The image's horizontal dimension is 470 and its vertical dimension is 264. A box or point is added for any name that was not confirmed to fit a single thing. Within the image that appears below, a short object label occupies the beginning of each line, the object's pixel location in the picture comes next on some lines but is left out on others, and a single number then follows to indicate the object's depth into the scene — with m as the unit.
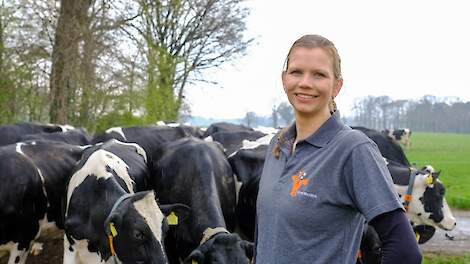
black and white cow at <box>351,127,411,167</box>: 9.70
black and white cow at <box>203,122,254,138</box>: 12.88
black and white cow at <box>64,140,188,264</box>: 4.59
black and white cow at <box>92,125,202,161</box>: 9.51
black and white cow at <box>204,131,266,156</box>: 9.52
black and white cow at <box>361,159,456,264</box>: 8.14
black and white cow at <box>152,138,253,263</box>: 4.61
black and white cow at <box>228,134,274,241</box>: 7.03
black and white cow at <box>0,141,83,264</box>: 5.84
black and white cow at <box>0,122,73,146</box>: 10.08
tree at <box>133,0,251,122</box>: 20.97
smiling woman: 1.84
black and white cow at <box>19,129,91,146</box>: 9.08
